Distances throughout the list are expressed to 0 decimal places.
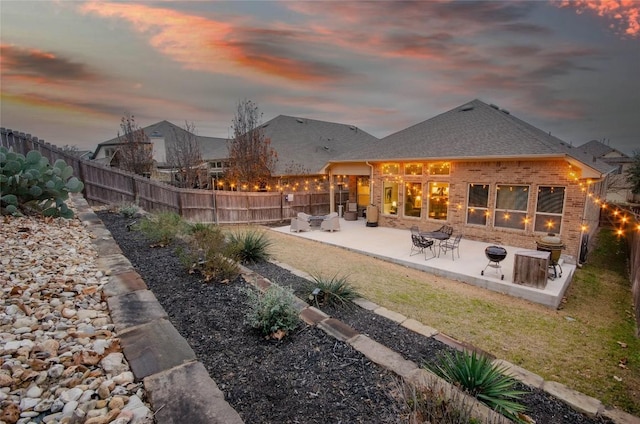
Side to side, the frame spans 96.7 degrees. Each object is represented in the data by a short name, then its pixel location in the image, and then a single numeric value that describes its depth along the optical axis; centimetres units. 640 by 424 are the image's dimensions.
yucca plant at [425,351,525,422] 239
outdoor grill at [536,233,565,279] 791
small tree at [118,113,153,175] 1958
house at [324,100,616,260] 908
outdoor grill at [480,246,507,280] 738
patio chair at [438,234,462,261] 888
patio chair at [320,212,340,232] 1302
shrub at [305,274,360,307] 443
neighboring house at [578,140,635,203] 2390
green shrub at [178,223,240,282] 453
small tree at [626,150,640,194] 2122
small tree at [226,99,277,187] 1691
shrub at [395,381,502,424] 188
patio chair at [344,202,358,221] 1598
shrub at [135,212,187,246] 597
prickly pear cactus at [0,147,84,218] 552
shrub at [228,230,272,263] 629
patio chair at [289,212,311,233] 1323
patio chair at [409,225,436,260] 881
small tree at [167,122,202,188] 1939
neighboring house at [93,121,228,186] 2273
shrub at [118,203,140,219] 851
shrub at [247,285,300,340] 307
